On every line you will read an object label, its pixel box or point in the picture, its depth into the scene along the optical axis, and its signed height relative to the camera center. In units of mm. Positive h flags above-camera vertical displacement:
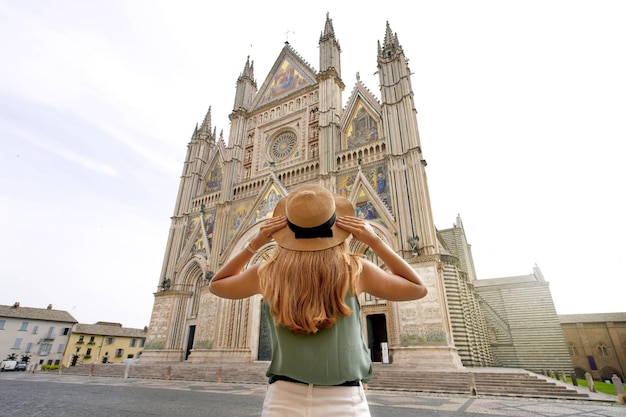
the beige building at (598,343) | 30234 +486
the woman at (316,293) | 1290 +236
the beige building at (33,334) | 30797 +1243
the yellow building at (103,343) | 34625 +420
